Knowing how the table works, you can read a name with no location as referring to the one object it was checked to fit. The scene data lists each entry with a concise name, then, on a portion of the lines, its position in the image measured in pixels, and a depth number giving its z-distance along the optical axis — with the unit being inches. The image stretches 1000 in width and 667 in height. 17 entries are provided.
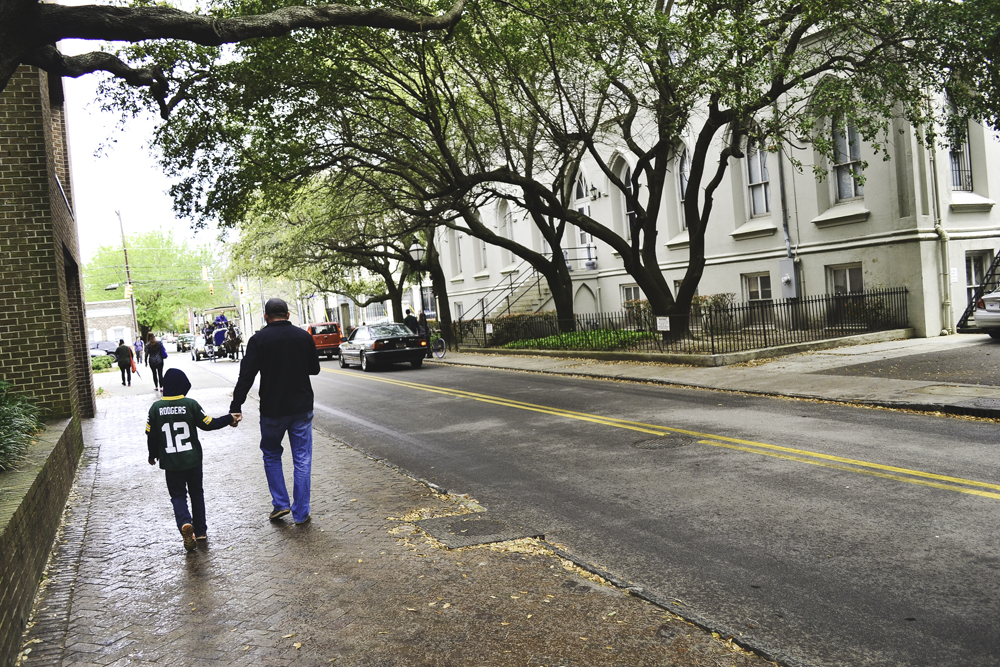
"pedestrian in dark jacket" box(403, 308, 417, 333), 1182.5
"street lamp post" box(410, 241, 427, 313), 1145.8
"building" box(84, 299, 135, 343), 3255.4
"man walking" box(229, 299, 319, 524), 267.4
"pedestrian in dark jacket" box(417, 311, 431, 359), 1176.2
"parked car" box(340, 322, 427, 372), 971.9
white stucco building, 765.9
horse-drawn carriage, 1552.7
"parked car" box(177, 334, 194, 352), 2679.6
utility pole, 1847.9
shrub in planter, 263.2
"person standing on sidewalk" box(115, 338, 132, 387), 1056.8
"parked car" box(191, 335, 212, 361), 1891.0
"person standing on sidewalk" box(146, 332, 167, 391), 861.2
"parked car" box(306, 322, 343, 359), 1412.4
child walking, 249.4
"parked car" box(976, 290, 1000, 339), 637.9
